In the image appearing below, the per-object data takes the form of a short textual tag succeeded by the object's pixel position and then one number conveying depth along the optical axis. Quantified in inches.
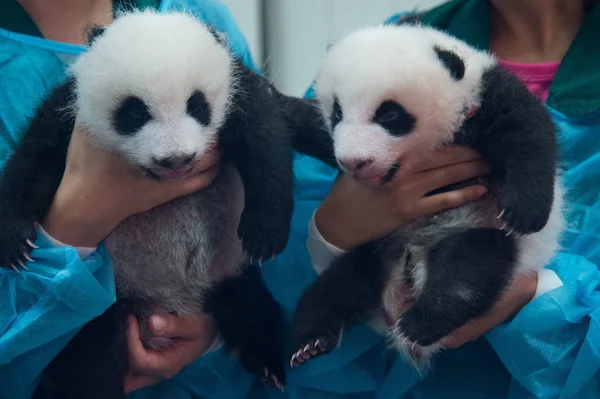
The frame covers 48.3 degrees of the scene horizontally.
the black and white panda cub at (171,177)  48.3
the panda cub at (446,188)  48.1
